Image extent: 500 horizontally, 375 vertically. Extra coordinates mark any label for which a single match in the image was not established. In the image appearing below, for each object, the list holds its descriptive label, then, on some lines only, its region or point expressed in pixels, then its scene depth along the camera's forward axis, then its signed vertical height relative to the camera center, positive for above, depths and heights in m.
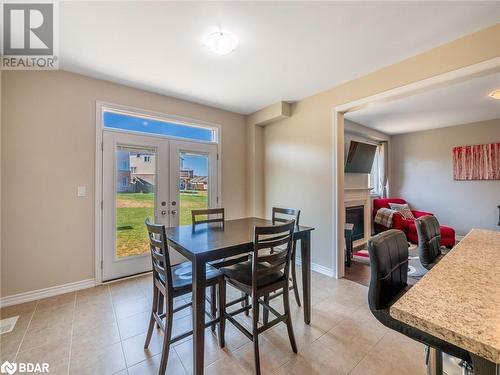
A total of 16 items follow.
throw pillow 4.85 -0.46
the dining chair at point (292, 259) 1.98 -0.77
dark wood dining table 1.46 -0.43
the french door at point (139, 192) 2.95 -0.04
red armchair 4.07 -0.75
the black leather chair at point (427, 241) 1.80 -0.43
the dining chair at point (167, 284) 1.52 -0.71
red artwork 4.50 +0.56
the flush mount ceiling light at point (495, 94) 3.16 +1.37
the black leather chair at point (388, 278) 1.11 -0.52
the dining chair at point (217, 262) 1.98 -0.66
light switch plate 2.75 -0.02
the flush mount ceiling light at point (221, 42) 2.03 +1.39
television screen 4.53 +0.66
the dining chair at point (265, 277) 1.55 -0.70
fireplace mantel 4.52 -0.27
